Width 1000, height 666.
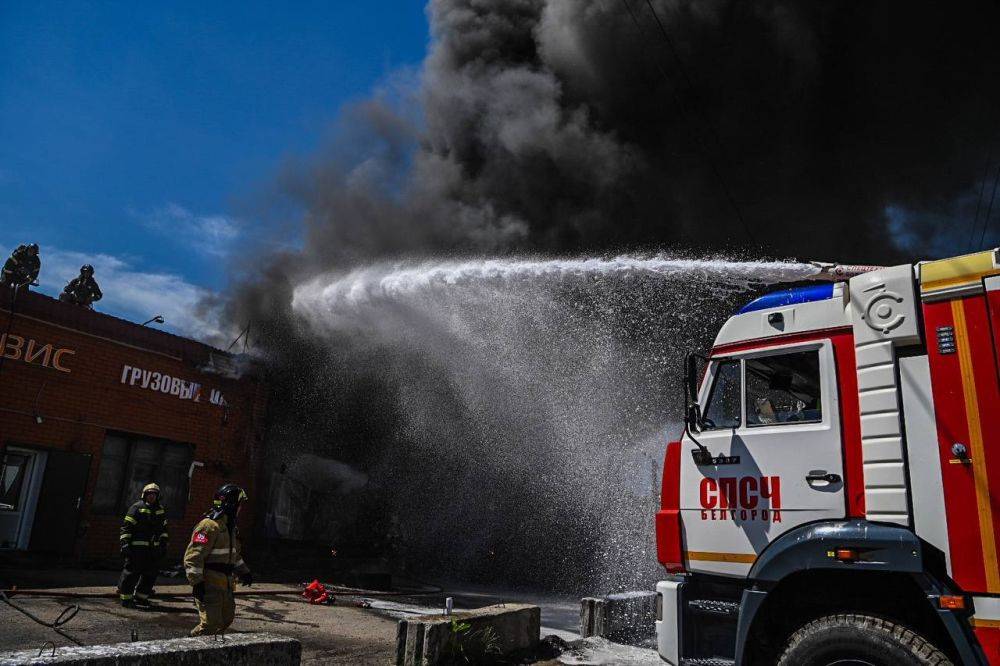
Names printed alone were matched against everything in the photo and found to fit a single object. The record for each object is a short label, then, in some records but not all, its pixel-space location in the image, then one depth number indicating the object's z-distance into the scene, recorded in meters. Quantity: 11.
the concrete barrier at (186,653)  2.65
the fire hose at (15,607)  6.26
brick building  10.65
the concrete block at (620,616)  7.51
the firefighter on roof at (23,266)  13.84
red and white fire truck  3.76
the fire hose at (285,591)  7.54
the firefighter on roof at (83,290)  15.89
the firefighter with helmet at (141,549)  7.70
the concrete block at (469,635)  5.45
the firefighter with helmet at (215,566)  5.28
